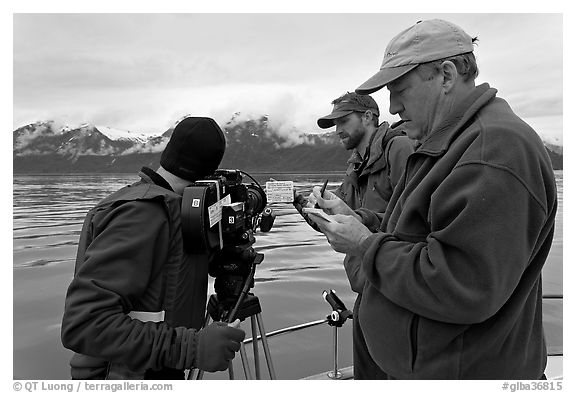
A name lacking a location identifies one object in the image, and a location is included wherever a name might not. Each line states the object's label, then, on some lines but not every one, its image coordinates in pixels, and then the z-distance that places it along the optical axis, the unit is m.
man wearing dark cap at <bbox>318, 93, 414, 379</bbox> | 1.95
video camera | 1.39
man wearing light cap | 1.00
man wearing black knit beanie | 1.26
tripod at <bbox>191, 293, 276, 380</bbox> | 1.93
